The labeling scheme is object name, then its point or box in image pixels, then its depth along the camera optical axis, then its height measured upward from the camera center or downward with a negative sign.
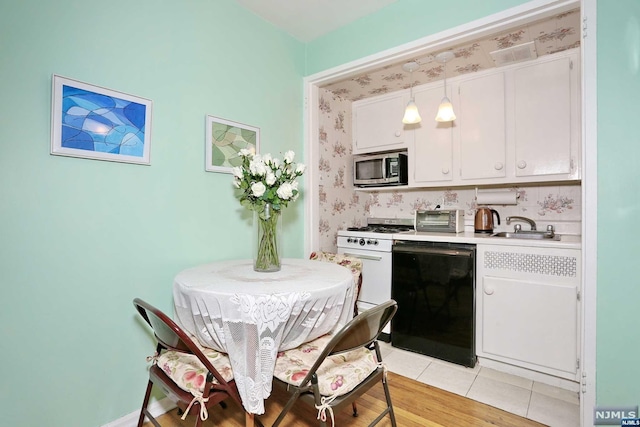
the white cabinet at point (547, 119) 2.31 +0.73
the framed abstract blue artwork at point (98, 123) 1.45 +0.44
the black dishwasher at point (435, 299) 2.38 -0.67
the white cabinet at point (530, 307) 2.08 -0.64
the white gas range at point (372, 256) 2.77 -0.38
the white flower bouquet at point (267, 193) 1.61 +0.10
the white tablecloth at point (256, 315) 1.25 -0.42
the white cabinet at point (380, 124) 3.12 +0.93
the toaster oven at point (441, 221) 2.78 -0.06
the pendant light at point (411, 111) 2.49 +0.81
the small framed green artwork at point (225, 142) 2.04 +0.48
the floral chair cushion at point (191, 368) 1.28 -0.67
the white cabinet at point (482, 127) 2.60 +0.74
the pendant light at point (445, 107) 2.34 +0.79
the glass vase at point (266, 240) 1.67 -0.14
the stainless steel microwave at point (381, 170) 3.11 +0.45
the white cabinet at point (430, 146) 2.87 +0.63
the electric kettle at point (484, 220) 2.76 -0.05
